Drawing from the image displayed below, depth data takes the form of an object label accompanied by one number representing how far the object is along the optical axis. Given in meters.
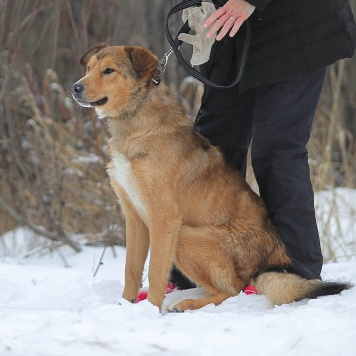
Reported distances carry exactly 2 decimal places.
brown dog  6.94
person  6.76
